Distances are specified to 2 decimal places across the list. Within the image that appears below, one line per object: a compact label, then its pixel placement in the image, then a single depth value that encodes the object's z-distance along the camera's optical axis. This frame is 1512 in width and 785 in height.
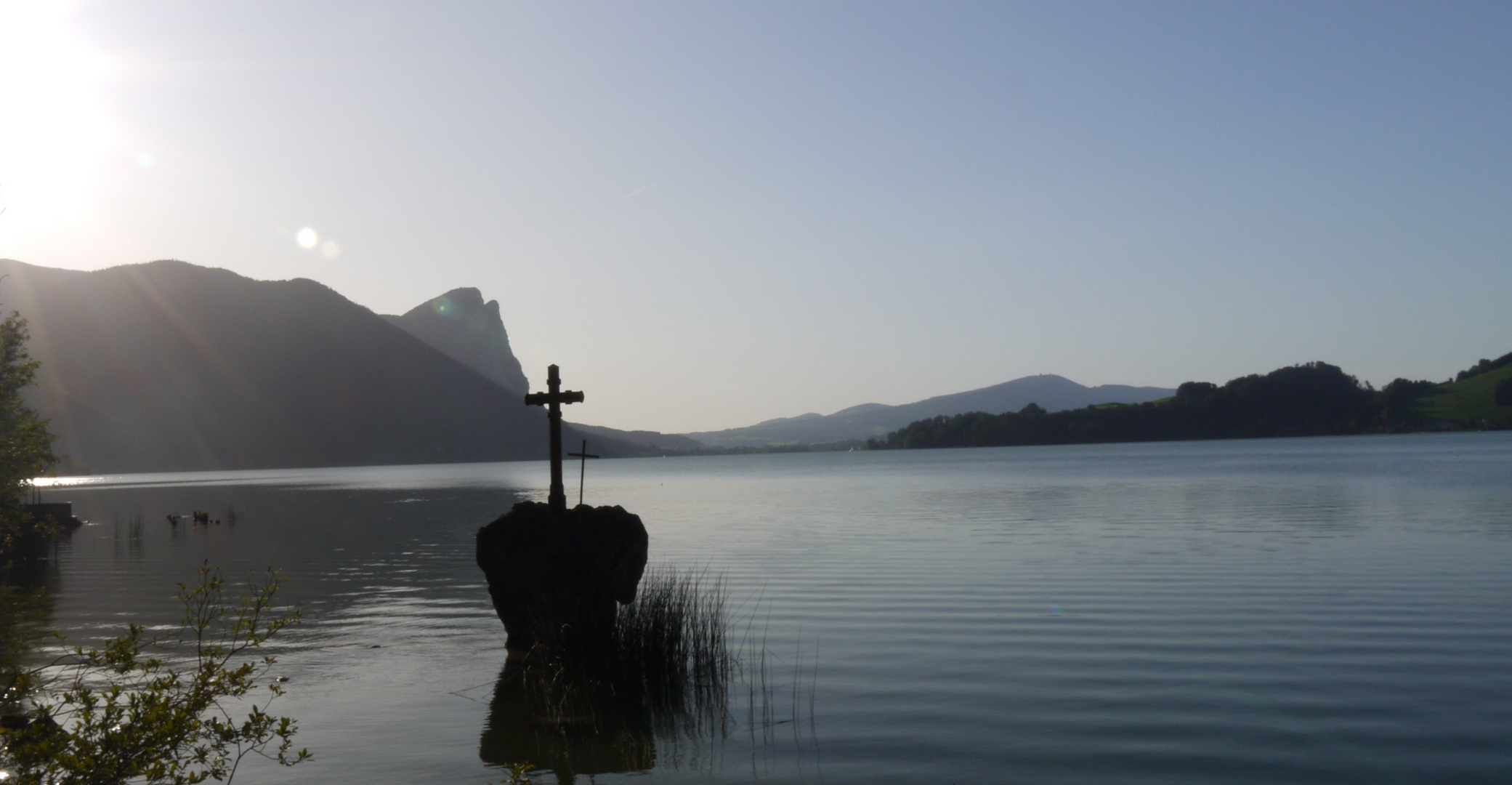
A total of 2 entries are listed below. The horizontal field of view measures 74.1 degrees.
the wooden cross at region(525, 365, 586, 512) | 13.33
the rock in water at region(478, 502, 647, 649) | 12.23
